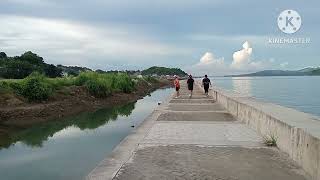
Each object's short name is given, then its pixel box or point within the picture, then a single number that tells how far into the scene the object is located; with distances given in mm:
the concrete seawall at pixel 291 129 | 4336
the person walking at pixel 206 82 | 19462
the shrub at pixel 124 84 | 28525
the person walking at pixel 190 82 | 18335
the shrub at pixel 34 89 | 16770
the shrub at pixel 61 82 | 19991
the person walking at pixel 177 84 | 19476
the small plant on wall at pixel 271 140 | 6016
